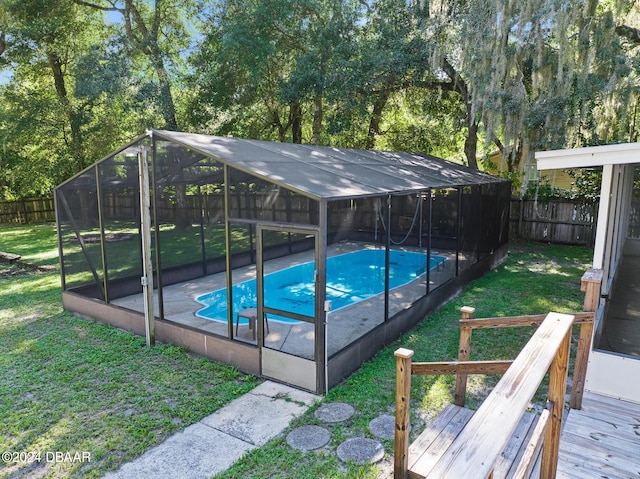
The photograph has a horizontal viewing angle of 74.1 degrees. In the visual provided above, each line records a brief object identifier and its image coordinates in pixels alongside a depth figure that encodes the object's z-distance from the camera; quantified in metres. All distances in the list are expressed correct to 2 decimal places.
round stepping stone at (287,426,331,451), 3.46
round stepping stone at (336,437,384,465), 3.26
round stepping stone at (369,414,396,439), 3.55
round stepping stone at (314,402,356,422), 3.82
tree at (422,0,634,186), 8.35
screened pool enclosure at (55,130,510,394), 4.51
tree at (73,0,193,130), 12.47
